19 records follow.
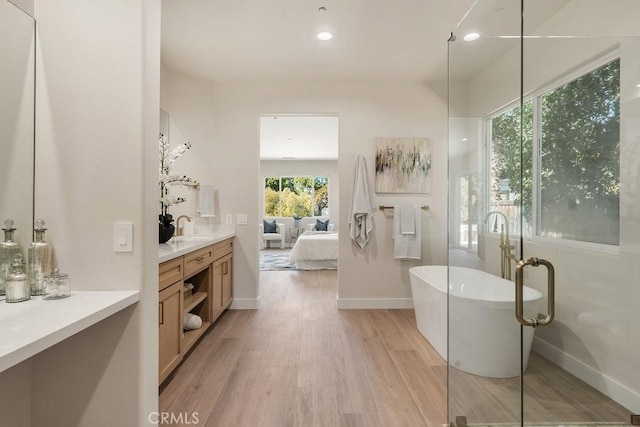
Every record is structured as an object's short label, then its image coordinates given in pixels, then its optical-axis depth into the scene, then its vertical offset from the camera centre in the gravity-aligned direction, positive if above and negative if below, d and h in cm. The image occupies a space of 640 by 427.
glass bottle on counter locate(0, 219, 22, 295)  111 -15
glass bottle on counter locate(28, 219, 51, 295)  114 -17
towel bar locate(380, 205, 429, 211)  372 +10
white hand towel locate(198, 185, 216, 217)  354 +15
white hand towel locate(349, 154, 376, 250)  359 +11
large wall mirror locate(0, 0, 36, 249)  113 +36
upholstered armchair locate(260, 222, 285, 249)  909 -63
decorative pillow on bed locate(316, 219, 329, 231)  912 -30
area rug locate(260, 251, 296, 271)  627 -106
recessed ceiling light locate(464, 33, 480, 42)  176 +105
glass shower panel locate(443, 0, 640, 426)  150 +2
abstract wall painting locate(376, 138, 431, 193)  371 +62
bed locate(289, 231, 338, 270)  603 -77
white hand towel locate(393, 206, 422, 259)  359 -31
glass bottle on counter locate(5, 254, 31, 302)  106 -25
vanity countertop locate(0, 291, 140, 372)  76 -32
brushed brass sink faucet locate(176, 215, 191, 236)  323 -17
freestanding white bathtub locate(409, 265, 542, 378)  148 -59
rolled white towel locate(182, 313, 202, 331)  257 -91
